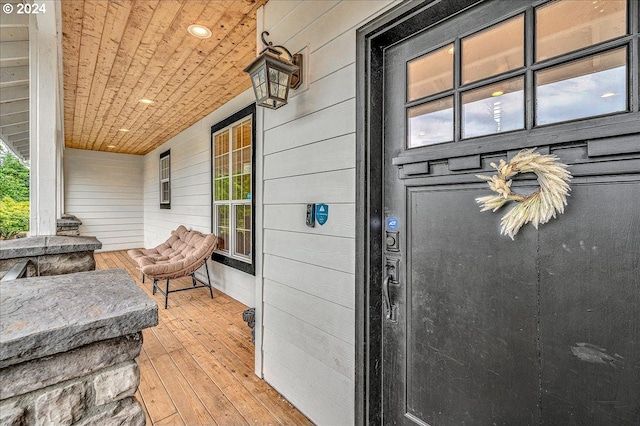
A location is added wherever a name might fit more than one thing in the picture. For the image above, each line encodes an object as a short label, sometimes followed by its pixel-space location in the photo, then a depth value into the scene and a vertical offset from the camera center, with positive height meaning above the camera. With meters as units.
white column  1.93 +0.58
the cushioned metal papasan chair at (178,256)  3.96 -0.71
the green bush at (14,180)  2.34 +0.24
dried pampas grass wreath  0.97 +0.06
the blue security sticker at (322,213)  1.69 -0.02
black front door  0.90 -0.13
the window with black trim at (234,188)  3.86 +0.29
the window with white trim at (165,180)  6.51 +0.67
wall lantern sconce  1.72 +0.80
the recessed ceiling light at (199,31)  2.40 +1.44
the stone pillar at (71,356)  0.66 -0.35
